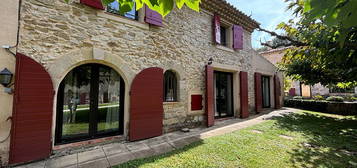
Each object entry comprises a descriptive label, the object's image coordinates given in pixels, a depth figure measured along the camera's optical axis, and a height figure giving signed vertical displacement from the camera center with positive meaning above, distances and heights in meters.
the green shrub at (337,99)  10.87 -0.58
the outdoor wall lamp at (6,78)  2.95 +0.28
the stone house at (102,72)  3.13 +0.57
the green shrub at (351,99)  11.95 -0.64
